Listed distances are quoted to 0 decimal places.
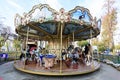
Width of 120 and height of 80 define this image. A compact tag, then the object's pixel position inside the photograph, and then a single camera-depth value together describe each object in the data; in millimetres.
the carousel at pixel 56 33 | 3766
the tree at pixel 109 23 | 11603
